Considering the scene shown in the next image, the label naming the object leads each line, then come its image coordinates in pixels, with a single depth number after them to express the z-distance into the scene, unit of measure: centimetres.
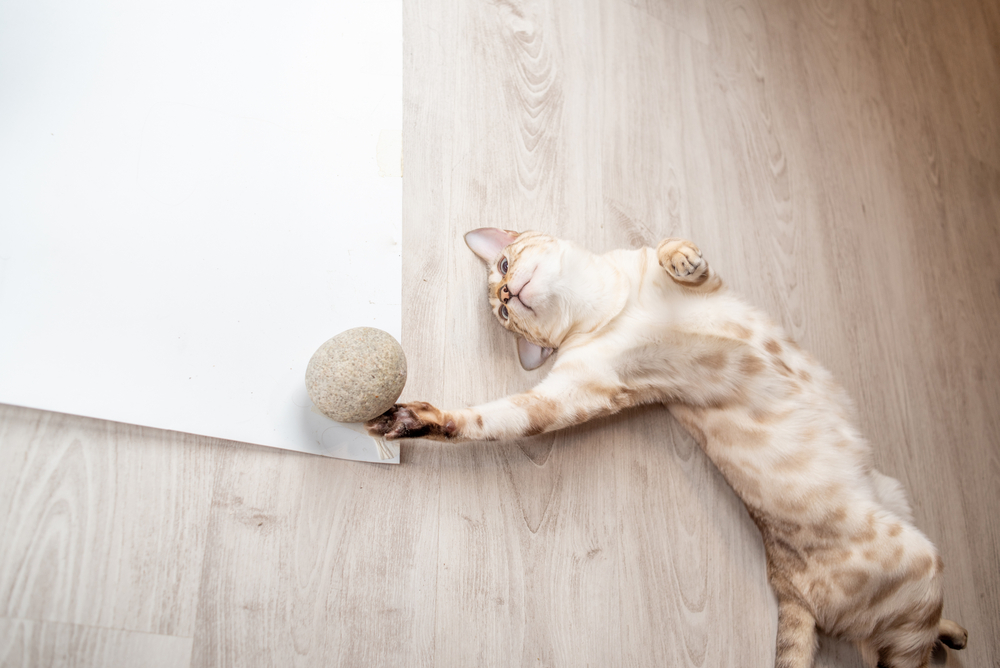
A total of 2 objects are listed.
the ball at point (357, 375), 59
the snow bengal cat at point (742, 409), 68
